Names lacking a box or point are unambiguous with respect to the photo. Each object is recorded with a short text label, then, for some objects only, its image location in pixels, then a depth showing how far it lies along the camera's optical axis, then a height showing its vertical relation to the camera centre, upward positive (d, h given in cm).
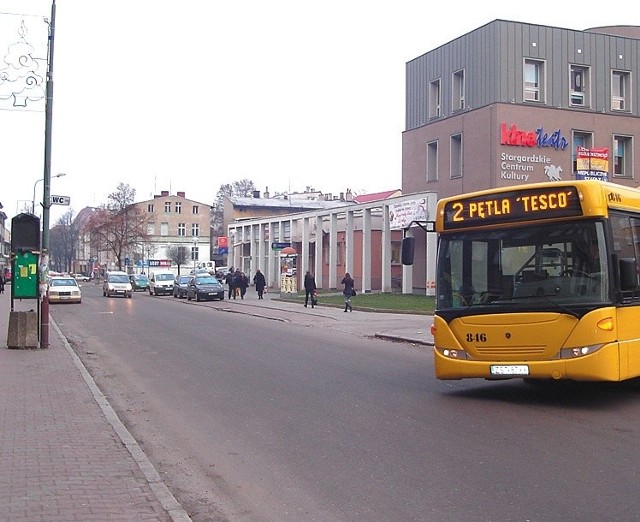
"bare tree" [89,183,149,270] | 8731 +577
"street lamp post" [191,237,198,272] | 11844 +408
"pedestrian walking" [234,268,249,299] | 4950 -18
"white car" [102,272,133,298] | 5353 -53
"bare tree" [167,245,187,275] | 9361 +283
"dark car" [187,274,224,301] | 4791 -58
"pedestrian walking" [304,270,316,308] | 3894 -35
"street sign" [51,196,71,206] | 1808 +169
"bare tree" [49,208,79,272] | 12812 +578
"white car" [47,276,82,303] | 4369 -79
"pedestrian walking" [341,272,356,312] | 3444 -38
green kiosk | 1719 +2
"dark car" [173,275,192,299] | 5303 -52
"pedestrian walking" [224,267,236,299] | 4993 -26
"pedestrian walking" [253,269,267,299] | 4856 -23
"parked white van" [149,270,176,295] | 6006 -36
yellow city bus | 1053 -5
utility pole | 1788 +259
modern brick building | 3900 +869
